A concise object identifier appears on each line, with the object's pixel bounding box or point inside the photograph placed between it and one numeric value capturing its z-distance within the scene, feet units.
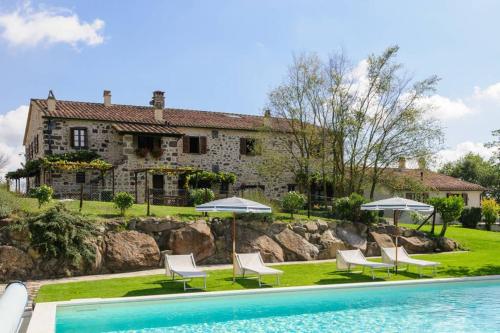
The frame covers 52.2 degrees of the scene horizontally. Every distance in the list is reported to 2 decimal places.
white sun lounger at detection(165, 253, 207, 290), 43.21
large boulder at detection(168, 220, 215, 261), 53.62
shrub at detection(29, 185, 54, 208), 52.26
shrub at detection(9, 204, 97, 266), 46.32
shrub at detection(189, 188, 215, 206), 66.39
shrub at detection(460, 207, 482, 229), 102.01
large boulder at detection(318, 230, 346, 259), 61.82
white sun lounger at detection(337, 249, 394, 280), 47.98
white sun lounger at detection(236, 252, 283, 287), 43.02
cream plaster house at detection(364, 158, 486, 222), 89.71
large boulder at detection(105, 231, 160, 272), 49.55
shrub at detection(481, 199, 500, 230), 101.19
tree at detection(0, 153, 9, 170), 68.23
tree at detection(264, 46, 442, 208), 86.99
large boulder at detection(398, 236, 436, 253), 66.49
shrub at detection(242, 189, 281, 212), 65.98
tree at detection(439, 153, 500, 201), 181.02
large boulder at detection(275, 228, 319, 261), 59.41
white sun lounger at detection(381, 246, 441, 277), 49.19
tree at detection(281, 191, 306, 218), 66.95
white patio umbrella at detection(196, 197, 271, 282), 42.93
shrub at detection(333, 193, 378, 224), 67.62
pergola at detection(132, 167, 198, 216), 75.92
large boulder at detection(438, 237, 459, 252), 68.23
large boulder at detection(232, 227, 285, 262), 57.31
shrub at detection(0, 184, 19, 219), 47.34
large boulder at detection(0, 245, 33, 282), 44.96
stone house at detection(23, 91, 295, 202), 86.99
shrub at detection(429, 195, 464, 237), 71.77
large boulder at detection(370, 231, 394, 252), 65.36
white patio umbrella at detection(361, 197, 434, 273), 51.44
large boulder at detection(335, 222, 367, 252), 64.23
